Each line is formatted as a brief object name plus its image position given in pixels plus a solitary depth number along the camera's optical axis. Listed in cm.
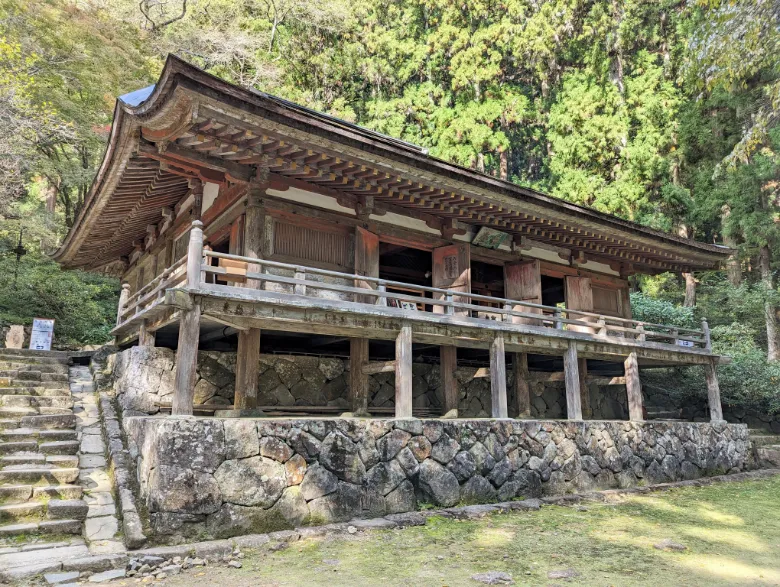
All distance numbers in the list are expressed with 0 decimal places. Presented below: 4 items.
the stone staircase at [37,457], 609
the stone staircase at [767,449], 1420
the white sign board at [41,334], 1427
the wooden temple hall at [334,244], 740
